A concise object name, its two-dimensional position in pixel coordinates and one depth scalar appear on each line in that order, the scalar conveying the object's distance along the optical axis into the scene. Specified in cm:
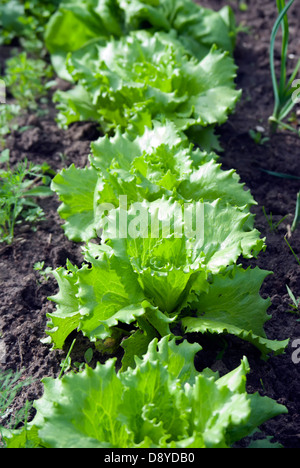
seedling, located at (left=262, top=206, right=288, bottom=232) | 328
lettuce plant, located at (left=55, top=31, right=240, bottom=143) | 348
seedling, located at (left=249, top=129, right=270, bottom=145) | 391
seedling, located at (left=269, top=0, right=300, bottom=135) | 339
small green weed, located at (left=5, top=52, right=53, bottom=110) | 435
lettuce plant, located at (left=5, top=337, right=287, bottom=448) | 187
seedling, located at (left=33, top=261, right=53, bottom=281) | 302
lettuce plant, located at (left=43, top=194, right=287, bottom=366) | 236
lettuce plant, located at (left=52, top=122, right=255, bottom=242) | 281
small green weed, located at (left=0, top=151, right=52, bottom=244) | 324
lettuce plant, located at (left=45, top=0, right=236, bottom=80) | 434
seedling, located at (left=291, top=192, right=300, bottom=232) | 303
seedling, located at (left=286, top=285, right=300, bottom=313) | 279
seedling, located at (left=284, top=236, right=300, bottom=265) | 294
